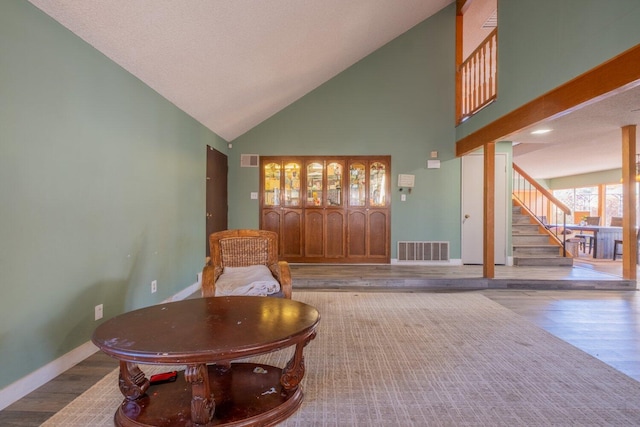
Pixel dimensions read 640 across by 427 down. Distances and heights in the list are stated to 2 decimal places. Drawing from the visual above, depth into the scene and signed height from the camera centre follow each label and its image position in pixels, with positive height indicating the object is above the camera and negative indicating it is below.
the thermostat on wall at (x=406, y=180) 6.18 +0.57
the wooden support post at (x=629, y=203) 4.82 +0.12
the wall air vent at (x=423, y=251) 6.21 -0.76
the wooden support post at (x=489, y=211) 5.02 +0.00
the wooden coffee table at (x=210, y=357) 1.57 -0.68
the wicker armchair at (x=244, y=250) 3.33 -0.42
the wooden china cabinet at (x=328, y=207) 6.25 +0.06
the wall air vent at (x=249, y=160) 6.29 +0.95
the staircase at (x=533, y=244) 6.05 -0.65
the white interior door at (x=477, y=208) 6.16 +0.05
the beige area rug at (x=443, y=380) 1.86 -1.16
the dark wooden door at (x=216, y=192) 5.28 +0.31
